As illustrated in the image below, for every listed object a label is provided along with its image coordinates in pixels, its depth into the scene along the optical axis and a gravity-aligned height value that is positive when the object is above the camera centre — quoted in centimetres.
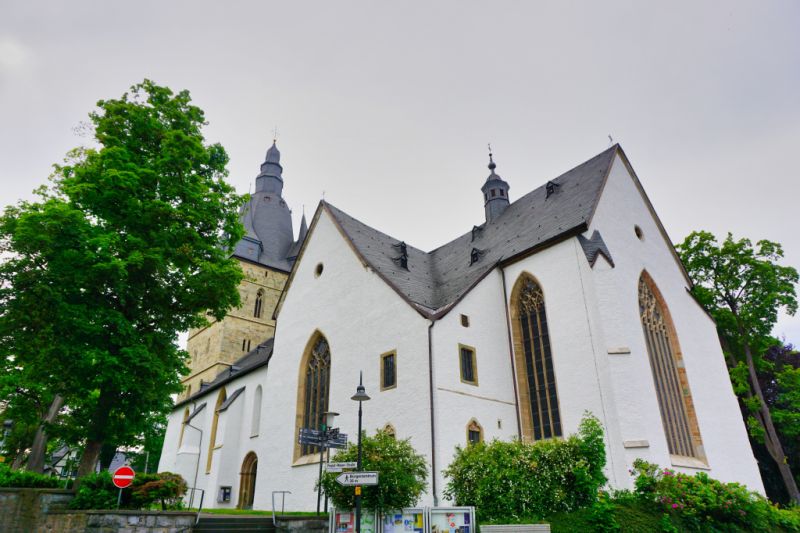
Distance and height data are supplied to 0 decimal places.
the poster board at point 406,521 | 1012 -36
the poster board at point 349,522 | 1064 -38
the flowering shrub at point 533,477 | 1128 +48
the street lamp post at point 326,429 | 1124 +151
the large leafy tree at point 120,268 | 1165 +527
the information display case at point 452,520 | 1016 -35
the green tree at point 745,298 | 2148 +803
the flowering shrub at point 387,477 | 1068 +47
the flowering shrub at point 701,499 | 1155 -1
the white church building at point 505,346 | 1501 +482
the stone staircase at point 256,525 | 1123 -45
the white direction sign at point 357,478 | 933 +39
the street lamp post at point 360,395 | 1051 +200
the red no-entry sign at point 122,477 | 980 +47
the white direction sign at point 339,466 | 1051 +70
